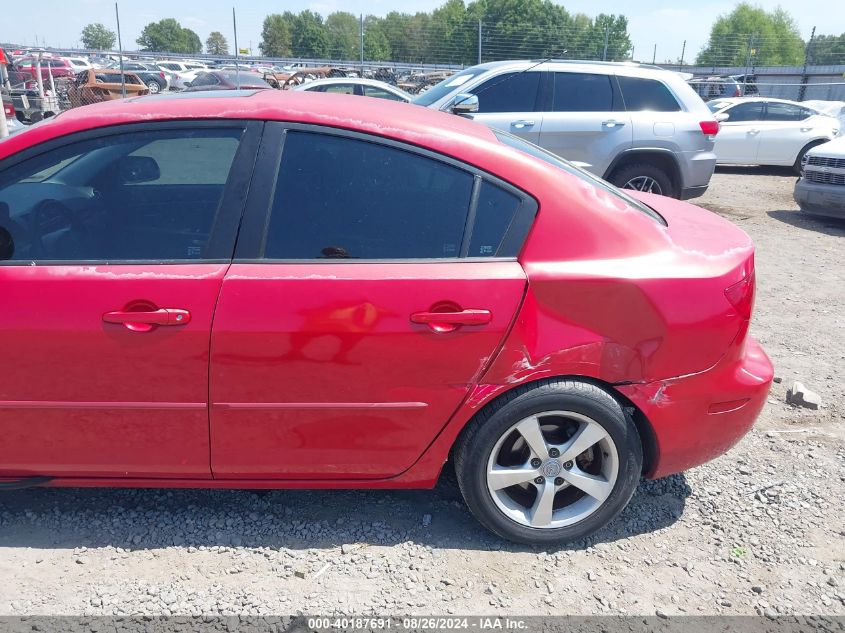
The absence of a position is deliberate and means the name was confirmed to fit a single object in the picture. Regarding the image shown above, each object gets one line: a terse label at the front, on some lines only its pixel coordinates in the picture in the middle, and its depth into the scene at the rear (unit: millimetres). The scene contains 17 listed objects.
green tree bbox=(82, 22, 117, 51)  78612
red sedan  2443
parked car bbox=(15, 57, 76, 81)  20975
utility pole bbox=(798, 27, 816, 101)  26328
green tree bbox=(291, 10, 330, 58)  53906
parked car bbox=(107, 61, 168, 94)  27789
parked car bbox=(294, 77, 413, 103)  13770
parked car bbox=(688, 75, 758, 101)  19828
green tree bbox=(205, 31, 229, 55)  71275
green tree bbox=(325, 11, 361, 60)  51219
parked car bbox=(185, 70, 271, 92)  19734
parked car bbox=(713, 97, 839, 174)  12883
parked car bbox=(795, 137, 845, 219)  8703
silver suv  7859
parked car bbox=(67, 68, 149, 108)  17281
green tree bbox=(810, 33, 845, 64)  33234
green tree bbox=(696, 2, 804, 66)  33438
